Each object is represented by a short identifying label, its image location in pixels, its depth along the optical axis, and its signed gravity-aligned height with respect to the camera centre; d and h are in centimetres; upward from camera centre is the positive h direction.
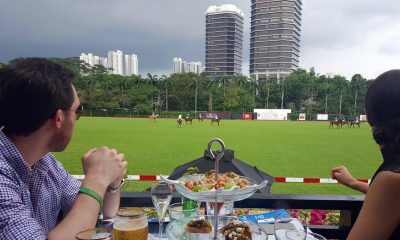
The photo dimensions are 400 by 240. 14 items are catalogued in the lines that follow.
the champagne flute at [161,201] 189 -54
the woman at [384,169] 158 -30
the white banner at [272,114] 5445 -72
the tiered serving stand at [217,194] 157 -42
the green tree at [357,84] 6719 +553
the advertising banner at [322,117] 5359 -112
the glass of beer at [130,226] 146 -54
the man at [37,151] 136 -22
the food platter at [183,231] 165 -63
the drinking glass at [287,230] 162 -63
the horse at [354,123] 3400 -132
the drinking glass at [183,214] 174 -58
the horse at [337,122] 3229 -122
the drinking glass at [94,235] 127 -50
